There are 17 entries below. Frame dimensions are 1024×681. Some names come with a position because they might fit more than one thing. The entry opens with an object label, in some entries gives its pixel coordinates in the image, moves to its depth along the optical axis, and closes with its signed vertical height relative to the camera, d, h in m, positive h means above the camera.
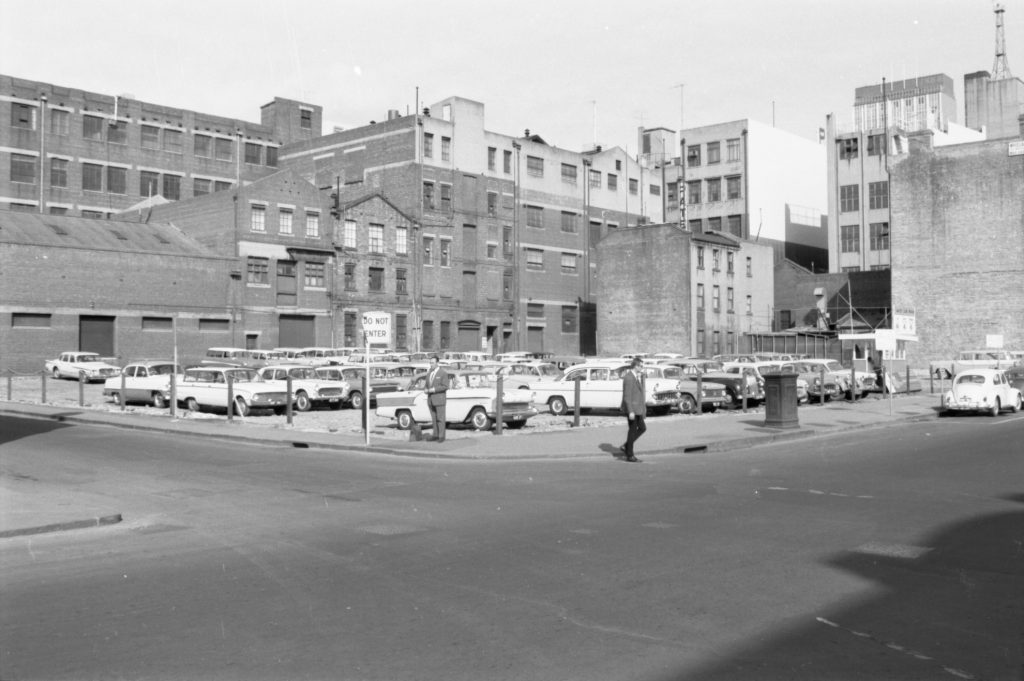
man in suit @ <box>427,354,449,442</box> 19.42 -0.77
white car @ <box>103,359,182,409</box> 31.12 -0.87
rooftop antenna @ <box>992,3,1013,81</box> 83.62 +28.04
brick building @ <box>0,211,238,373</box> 49.91 +3.97
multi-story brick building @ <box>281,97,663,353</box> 65.56 +11.24
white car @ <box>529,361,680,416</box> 27.58 -1.05
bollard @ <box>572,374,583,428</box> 23.16 -1.30
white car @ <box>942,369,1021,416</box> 27.97 -1.21
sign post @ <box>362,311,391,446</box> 20.16 +0.63
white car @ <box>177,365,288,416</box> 28.09 -1.03
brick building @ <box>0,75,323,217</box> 64.25 +16.17
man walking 17.08 -0.97
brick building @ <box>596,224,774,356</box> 63.12 +4.68
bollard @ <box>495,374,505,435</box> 21.03 -1.28
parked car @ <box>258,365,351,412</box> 30.14 -0.98
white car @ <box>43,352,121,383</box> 45.38 -0.37
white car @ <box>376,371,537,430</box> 22.50 -1.24
